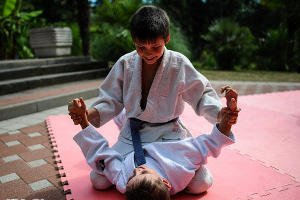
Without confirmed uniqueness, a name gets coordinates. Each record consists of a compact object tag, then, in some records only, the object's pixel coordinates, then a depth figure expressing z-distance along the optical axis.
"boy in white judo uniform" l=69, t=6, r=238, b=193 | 1.84
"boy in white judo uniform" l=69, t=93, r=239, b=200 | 1.71
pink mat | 1.90
